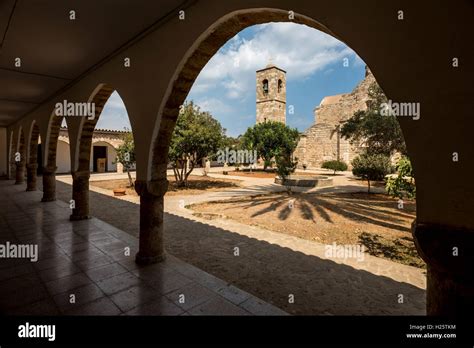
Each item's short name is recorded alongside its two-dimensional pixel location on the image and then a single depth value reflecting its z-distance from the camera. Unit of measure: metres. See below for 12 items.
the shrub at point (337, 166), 25.94
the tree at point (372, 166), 13.09
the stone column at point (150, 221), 4.32
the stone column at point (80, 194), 6.90
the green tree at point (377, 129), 10.98
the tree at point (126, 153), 15.20
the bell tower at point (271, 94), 32.28
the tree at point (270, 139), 24.81
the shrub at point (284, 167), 13.39
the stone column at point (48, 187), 9.53
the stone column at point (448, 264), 1.49
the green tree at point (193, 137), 13.95
